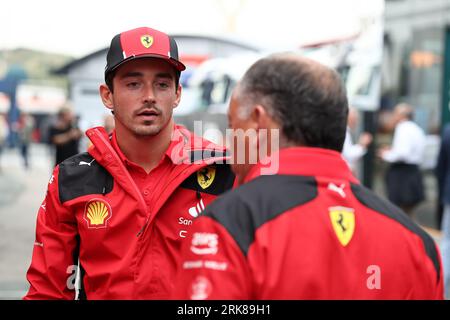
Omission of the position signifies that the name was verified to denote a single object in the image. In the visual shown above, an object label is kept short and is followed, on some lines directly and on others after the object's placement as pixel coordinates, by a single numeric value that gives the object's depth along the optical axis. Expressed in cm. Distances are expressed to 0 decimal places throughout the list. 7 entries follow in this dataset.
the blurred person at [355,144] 847
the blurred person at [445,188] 636
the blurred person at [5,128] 2351
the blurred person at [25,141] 2091
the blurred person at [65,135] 938
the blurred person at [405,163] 903
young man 233
